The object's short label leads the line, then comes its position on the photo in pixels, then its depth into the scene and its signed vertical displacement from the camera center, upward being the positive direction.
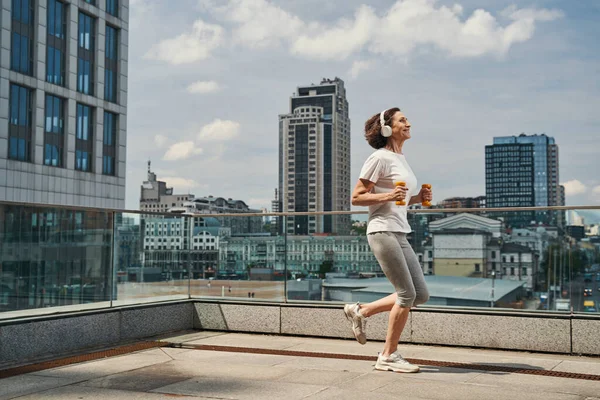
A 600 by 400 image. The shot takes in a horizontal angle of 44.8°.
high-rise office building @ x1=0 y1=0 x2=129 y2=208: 50.53 +10.56
